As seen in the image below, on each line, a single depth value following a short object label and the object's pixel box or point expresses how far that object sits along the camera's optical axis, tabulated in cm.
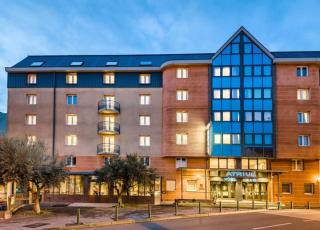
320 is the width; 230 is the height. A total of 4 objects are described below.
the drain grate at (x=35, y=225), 1828
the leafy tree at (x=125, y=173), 2997
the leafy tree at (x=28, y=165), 2192
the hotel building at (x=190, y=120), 3541
